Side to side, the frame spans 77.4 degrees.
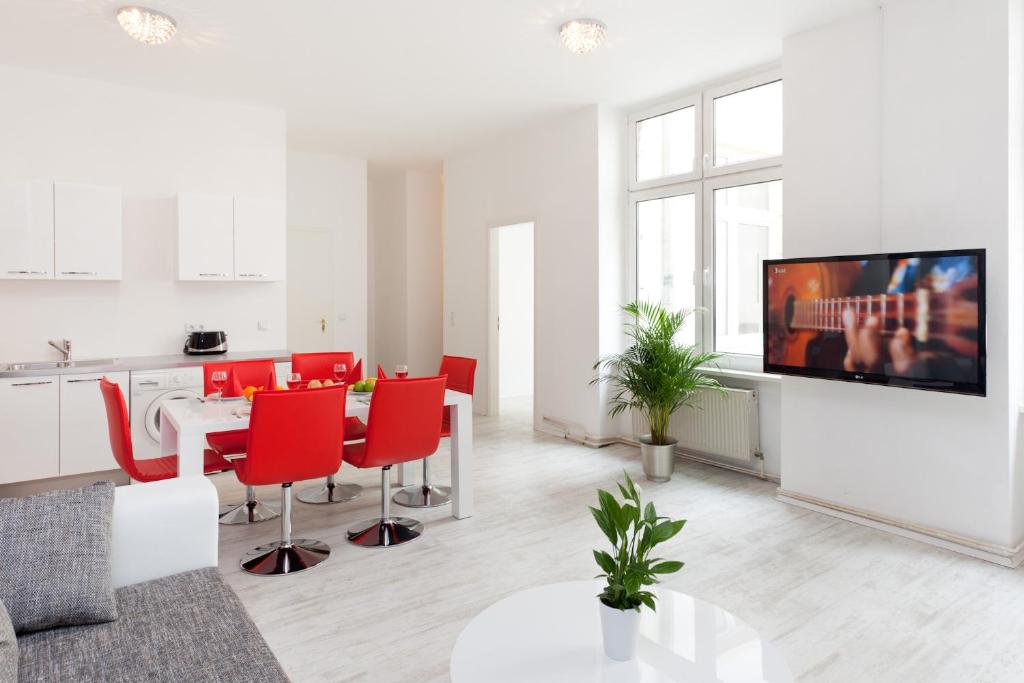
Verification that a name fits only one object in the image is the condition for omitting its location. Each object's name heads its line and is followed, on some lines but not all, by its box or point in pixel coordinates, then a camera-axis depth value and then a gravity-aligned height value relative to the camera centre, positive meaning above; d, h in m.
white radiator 4.63 -0.69
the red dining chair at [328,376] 4.16 -0.29
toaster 5.16 -0.06
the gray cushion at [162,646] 1.41 -0.74
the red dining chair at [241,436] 3.66 -0.61
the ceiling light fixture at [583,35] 3.81 +1.82
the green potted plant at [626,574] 1.54 -0.58
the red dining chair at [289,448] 2.82 -0.51
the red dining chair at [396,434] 3.20 -0.51
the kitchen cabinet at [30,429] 4.16 -0.62
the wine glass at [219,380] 3.49 -0.24
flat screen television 3.09 +0.09
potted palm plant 4.59 -0.31
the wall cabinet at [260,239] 5.27 +0.81
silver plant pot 4.59 -0.91
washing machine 4.60 -0.44
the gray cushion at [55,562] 1.57 -0.58
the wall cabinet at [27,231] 4.37 +0.73
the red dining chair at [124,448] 3.02 -0.55
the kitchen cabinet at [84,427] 4.35 -0.63
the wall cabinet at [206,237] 5.02 +0.79
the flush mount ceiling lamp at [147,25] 3.62 +1.80
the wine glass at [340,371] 3.52 -0.20
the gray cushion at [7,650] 1.28 -0.66
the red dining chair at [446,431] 4.07 -0.61
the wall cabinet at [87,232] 4.55 +0.75
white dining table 2.94 -0.47
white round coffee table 1.51 -0.79
